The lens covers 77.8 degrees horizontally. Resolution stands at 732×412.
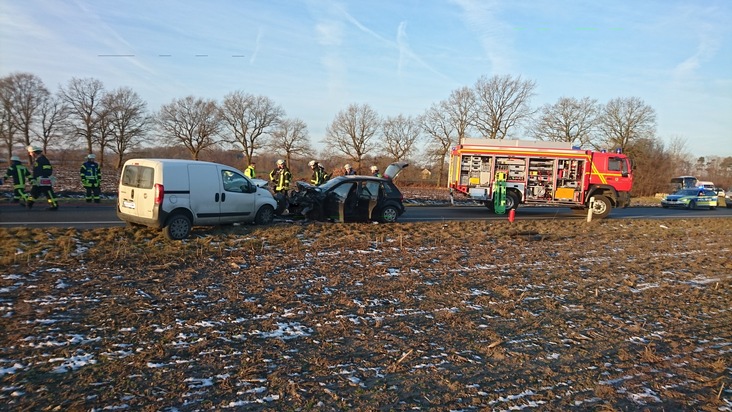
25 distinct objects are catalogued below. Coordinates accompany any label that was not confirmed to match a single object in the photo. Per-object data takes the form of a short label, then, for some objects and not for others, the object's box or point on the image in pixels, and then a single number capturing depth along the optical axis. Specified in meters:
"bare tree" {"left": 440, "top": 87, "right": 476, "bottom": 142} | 52.03
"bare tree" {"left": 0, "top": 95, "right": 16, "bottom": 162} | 45.81
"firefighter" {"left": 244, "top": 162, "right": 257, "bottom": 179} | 16.62
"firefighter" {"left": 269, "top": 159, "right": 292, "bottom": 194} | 16.23
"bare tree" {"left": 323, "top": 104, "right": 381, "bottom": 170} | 54.12
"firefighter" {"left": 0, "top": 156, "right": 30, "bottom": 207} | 12.90
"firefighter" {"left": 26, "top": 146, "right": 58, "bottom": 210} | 12.94
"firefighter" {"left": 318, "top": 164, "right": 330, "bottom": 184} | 17.02
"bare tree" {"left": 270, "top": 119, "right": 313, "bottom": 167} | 55.97
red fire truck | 18.64
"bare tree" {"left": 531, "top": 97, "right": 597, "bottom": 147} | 52.16
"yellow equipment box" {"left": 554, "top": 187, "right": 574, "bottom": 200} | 18.80
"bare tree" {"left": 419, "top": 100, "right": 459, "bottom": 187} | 49.38
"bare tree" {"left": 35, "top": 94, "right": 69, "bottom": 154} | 49.59
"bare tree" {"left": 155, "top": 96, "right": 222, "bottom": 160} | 55.72
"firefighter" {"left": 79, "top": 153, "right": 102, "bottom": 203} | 15.41
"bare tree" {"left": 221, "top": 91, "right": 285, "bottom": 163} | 58.44
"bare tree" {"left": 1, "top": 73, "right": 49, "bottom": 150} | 46.84
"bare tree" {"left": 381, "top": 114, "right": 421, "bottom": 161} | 54.22
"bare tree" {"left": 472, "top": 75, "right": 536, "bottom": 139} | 52.03
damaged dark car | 12.73
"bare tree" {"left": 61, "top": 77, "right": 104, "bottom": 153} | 50.50
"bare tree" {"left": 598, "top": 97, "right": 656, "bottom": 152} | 51.09
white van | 9.22
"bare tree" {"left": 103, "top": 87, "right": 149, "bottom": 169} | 51.50
